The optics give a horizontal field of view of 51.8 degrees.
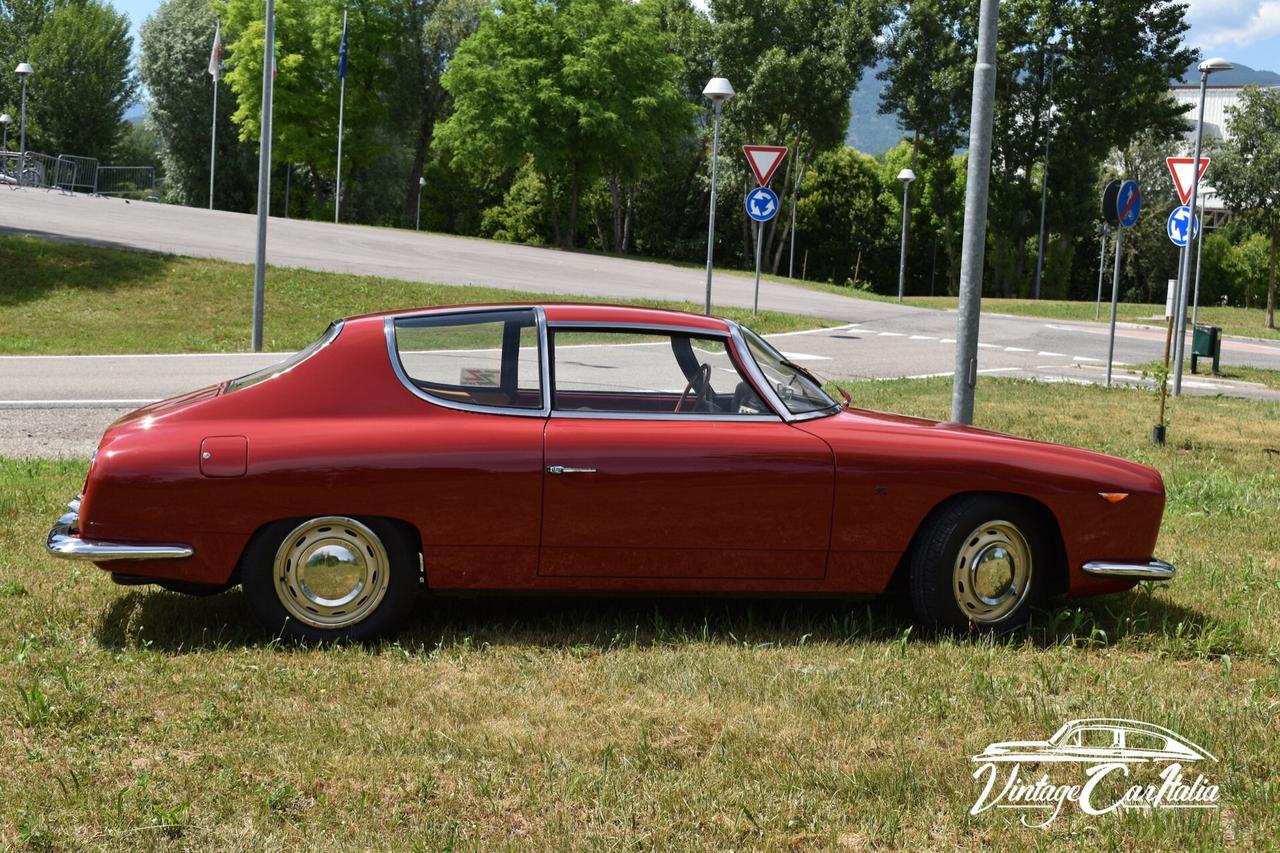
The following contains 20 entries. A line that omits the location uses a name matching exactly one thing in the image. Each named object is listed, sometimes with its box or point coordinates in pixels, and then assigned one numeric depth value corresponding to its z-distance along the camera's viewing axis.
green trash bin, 22.42
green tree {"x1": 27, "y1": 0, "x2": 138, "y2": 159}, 71.31
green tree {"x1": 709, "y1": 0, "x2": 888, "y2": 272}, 51.22
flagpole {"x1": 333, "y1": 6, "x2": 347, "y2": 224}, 50.77
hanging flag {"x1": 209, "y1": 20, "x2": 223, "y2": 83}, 39.88
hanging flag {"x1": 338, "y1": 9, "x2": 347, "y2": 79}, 52.31
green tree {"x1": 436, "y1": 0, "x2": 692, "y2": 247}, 46.75
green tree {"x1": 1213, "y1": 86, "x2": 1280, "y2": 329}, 39.25
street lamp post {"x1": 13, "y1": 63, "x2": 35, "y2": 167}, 37.57
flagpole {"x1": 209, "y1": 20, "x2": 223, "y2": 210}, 39.88
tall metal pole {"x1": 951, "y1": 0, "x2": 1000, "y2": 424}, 8.48
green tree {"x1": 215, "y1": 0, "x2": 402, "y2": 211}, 58.31
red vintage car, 4.99
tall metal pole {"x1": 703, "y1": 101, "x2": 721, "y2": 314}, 17.54
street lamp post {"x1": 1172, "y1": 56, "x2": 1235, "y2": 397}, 16.77
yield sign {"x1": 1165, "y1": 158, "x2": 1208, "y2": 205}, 18.05
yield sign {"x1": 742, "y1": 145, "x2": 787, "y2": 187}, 20.16
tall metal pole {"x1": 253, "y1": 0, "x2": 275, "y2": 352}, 17.59
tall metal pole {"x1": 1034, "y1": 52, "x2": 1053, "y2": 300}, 55.81
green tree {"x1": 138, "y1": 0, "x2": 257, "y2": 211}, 64.69
